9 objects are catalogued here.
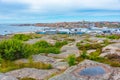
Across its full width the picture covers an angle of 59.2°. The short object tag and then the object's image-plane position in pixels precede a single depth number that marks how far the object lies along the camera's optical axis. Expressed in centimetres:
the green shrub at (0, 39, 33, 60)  876
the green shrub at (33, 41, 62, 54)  1086
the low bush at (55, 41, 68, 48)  1376
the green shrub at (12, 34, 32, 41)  1735
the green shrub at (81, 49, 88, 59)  893
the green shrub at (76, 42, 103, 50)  1213
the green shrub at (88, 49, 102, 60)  869
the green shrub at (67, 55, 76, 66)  752
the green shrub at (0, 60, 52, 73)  750
